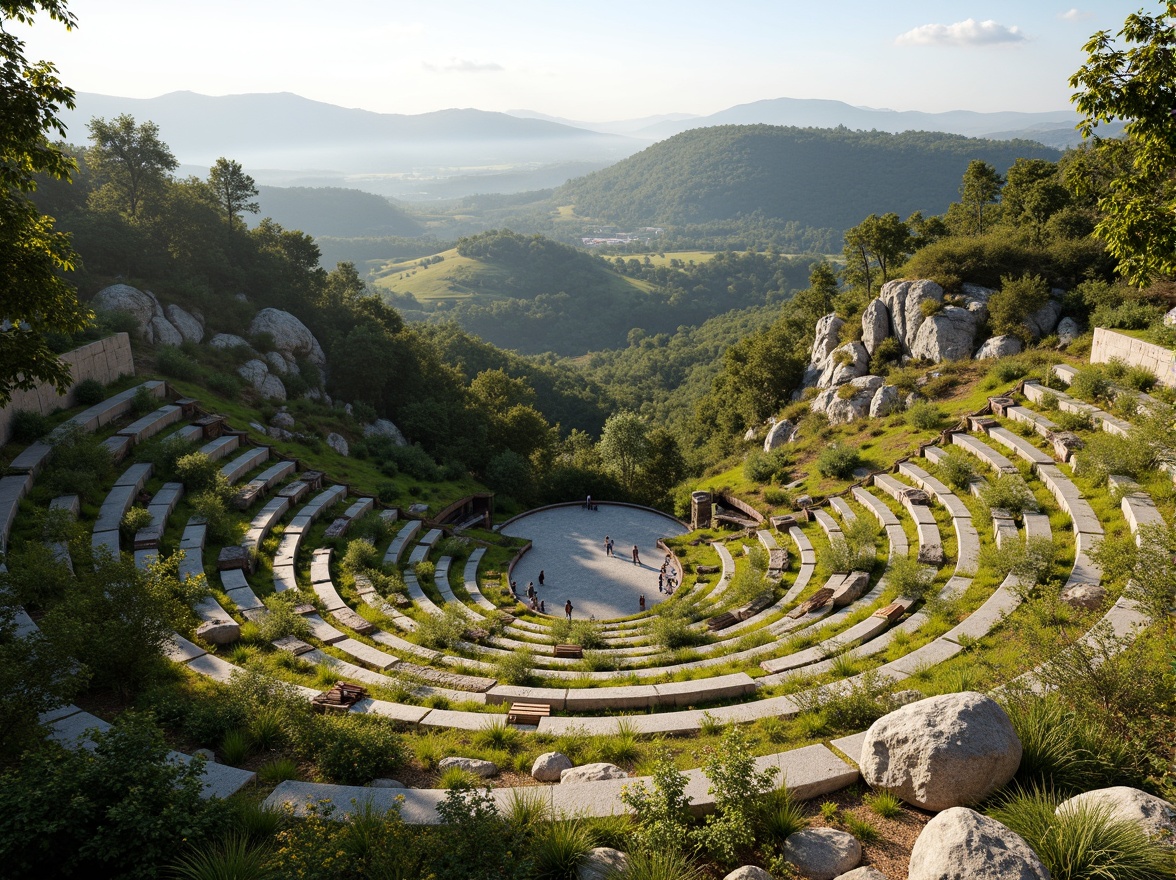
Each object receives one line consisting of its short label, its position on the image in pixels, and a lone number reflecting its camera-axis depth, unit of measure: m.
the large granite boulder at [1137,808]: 6.42
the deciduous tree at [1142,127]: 10.56
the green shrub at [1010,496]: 18.14
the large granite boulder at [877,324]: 38.19
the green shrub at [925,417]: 28.03
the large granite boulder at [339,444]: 32.79
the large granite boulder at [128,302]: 33.22
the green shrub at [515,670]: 13.78
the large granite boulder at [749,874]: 6.72
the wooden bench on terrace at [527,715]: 11.76
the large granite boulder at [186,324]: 36.44
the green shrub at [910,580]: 16.00
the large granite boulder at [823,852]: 7.08
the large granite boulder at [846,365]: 37.84
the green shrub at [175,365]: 28.77
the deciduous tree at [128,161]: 40.72
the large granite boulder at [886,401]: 33.00
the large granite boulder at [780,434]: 38.06
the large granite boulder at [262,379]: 35.84
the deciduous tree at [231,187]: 47.03
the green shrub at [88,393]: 22.23
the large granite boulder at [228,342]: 37.75
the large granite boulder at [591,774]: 8.88
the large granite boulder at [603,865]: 6.81
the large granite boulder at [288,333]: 41.72
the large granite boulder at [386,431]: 39.41
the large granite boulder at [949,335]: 34.50
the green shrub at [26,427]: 19.16
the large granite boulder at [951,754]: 7.56
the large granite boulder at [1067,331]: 31.38
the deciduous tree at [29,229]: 9.65
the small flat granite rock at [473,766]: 9.61
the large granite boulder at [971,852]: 6.12
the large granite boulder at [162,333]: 33.99
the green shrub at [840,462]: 27.66
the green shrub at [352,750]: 9.24
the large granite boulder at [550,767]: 9.50
